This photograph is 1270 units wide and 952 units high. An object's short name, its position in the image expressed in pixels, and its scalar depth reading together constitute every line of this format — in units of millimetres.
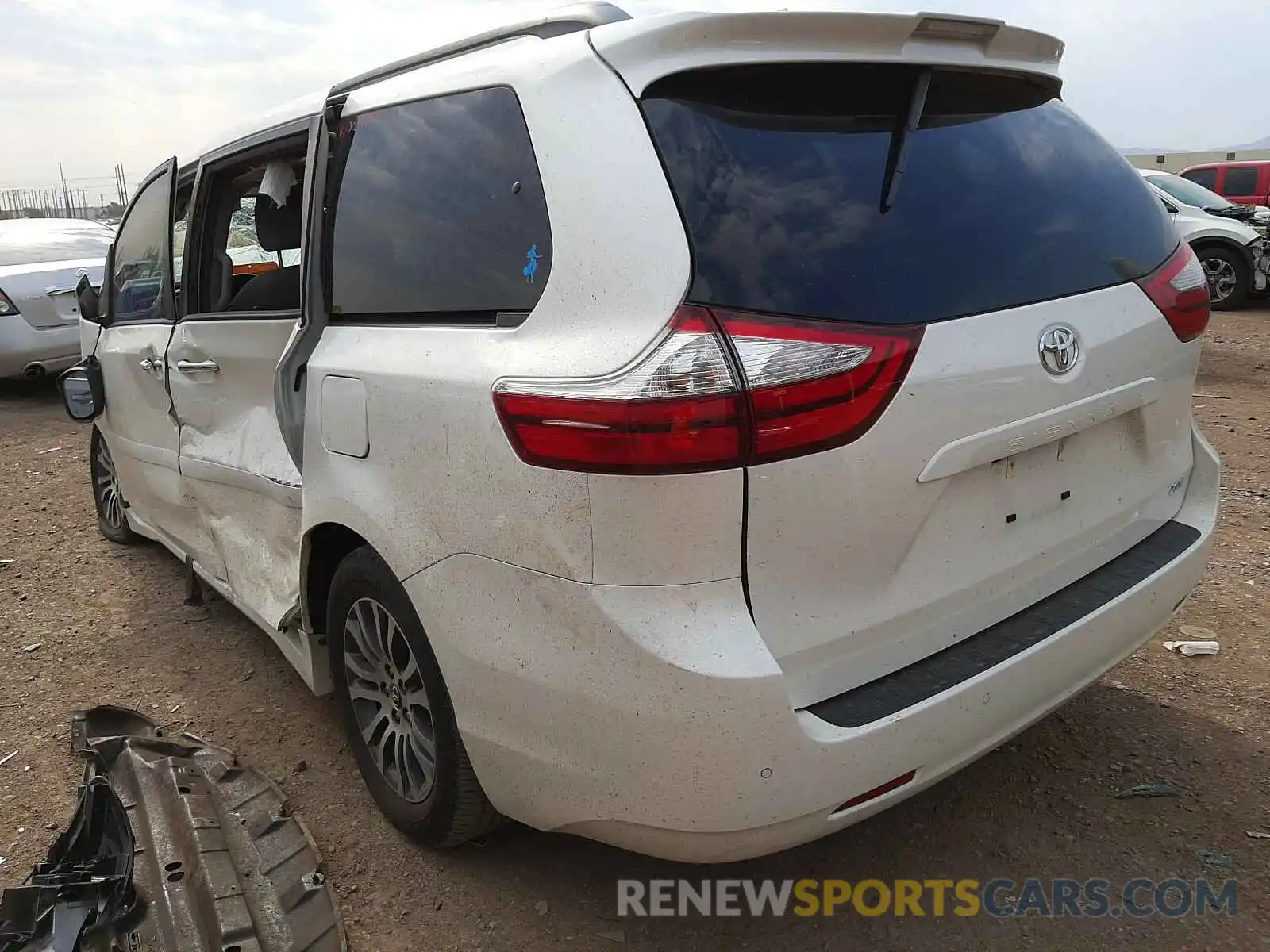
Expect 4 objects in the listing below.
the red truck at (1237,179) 16422
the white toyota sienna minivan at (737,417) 1680
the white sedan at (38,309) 8578
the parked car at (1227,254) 11492
